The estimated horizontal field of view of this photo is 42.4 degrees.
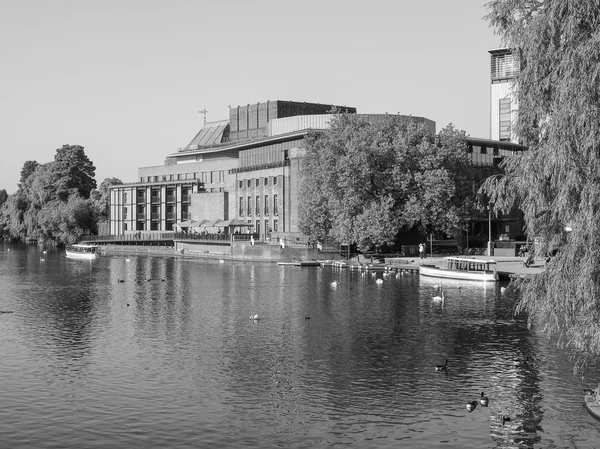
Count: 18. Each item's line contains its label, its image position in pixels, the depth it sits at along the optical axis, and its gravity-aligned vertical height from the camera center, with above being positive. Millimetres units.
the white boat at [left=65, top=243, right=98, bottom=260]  136125 -4679
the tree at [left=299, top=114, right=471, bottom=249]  98062 +6096
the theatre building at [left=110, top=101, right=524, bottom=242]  132750 +10152
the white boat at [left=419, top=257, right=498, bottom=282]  80125 -4537
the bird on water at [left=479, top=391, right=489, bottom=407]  32531 -7273
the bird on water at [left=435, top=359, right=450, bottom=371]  38781 -7009
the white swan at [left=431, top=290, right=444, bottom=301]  64438 -5858
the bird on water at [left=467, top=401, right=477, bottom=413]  31688 -7289
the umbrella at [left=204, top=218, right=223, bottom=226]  139888 +727
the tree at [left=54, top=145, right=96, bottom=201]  196775 +9831
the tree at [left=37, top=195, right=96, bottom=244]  176875 +1493
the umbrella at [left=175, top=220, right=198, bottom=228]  148000 +567
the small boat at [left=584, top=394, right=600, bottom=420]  29895 -6957
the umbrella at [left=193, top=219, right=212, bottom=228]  142250 +727
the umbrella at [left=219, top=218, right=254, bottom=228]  136625 +723
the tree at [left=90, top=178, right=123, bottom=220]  186500 +6919
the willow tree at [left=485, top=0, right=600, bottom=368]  25438 +2593
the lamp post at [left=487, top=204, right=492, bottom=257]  104312 -2753
